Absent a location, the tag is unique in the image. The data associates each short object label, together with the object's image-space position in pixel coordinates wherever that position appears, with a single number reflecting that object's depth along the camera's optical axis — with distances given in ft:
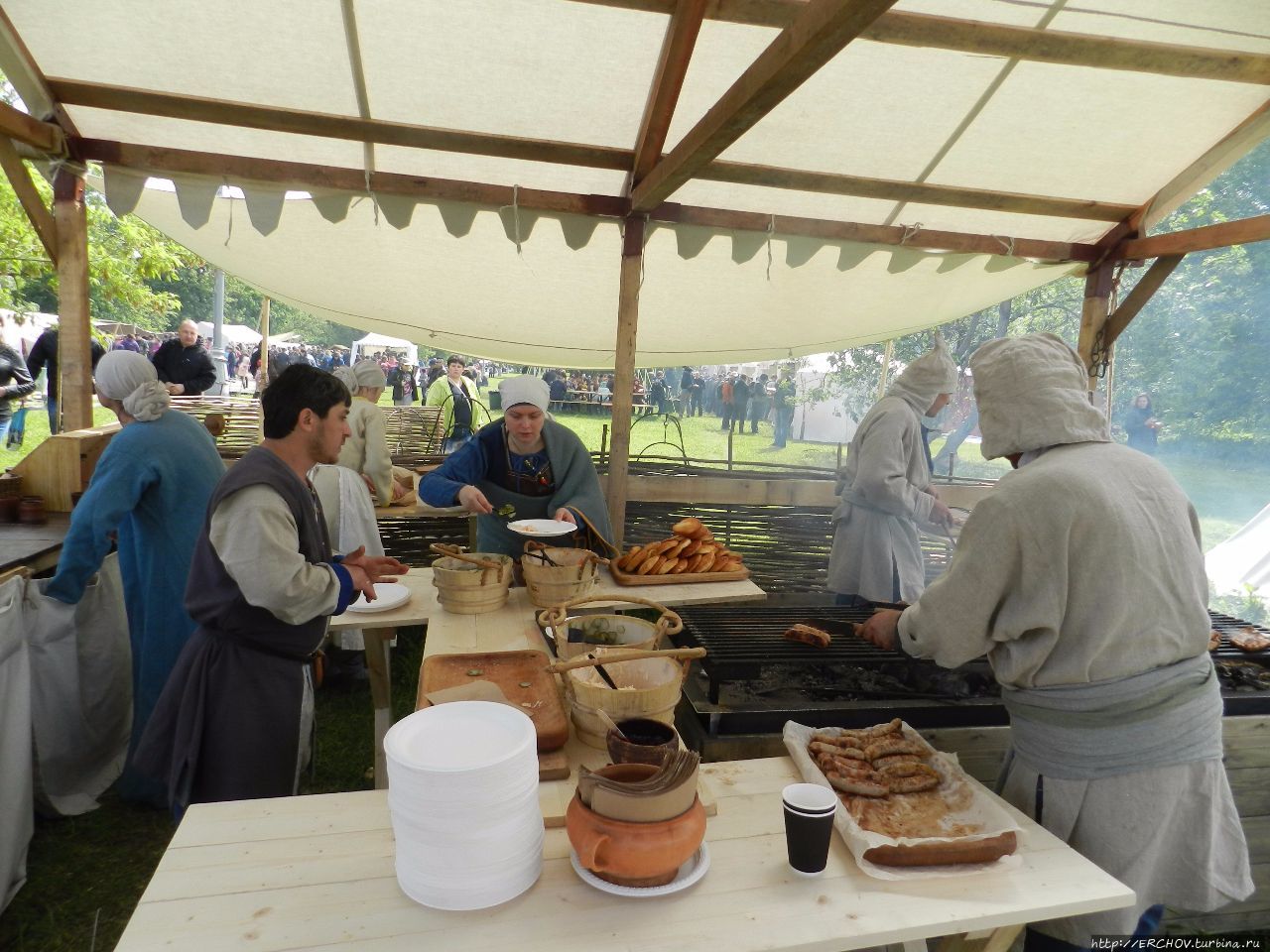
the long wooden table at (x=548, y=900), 4.15
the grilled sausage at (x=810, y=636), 9.05
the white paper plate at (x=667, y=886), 4.42
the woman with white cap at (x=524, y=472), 12.03
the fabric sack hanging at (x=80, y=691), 10.28
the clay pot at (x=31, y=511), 13.07
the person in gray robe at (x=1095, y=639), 5.88
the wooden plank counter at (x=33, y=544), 10.68
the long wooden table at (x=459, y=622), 8.54
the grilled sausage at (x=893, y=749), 6.57
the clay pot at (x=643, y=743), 4.81
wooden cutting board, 6.09
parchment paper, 5.01
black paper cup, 4.74
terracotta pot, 4.34
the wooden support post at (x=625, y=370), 15.57
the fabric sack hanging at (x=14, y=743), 8.91
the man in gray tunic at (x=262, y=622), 7.17
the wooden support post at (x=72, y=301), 14.32
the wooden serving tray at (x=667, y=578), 11.19
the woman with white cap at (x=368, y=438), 16.69
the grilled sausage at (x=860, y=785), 5.94
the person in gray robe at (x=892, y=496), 12.74
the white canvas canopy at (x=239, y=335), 105.70
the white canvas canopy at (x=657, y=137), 11.04
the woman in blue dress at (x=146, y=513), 9.84
